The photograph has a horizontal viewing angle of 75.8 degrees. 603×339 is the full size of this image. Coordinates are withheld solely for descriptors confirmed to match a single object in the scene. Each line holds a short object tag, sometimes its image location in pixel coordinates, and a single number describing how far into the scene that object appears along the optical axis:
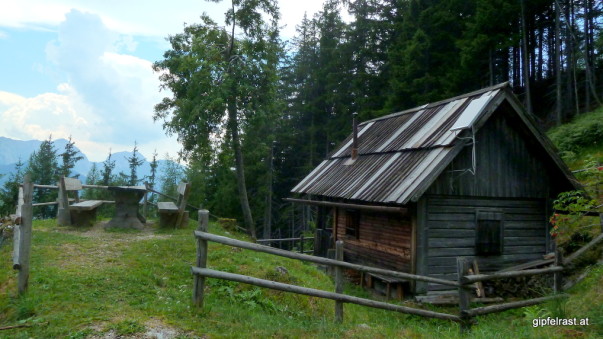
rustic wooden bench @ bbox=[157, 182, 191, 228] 12.05
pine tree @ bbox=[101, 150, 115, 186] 45.83
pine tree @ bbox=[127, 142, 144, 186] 50.16
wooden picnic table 11.72
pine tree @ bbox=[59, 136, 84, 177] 47.12
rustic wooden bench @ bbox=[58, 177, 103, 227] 11.52
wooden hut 10.63
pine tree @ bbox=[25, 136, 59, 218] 43.97
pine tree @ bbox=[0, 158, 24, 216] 34.09
